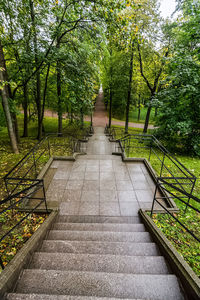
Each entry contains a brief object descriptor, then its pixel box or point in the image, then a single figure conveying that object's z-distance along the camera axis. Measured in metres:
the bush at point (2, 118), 9.16
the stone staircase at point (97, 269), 1.86
